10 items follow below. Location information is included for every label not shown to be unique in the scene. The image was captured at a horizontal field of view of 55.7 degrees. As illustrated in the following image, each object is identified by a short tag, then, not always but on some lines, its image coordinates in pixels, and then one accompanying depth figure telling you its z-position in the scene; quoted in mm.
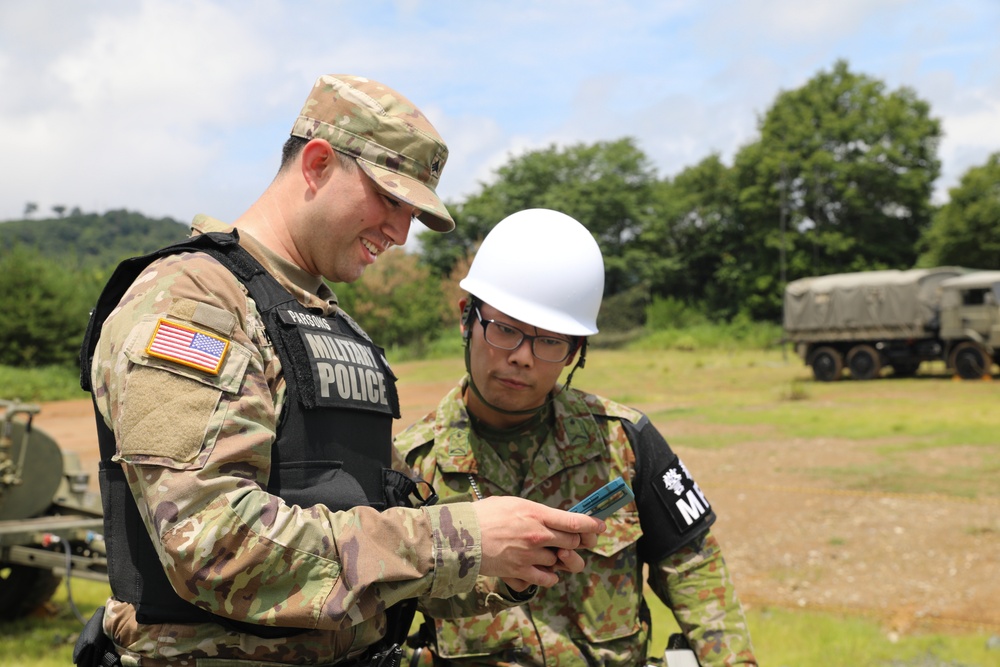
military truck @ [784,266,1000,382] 21516
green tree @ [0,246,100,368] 29594
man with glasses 2627
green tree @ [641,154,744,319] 43156
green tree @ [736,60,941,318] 38844
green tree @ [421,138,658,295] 43719
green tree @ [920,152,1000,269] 34062
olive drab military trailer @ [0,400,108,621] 6492
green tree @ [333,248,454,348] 34594
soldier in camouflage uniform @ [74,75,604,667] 1549
